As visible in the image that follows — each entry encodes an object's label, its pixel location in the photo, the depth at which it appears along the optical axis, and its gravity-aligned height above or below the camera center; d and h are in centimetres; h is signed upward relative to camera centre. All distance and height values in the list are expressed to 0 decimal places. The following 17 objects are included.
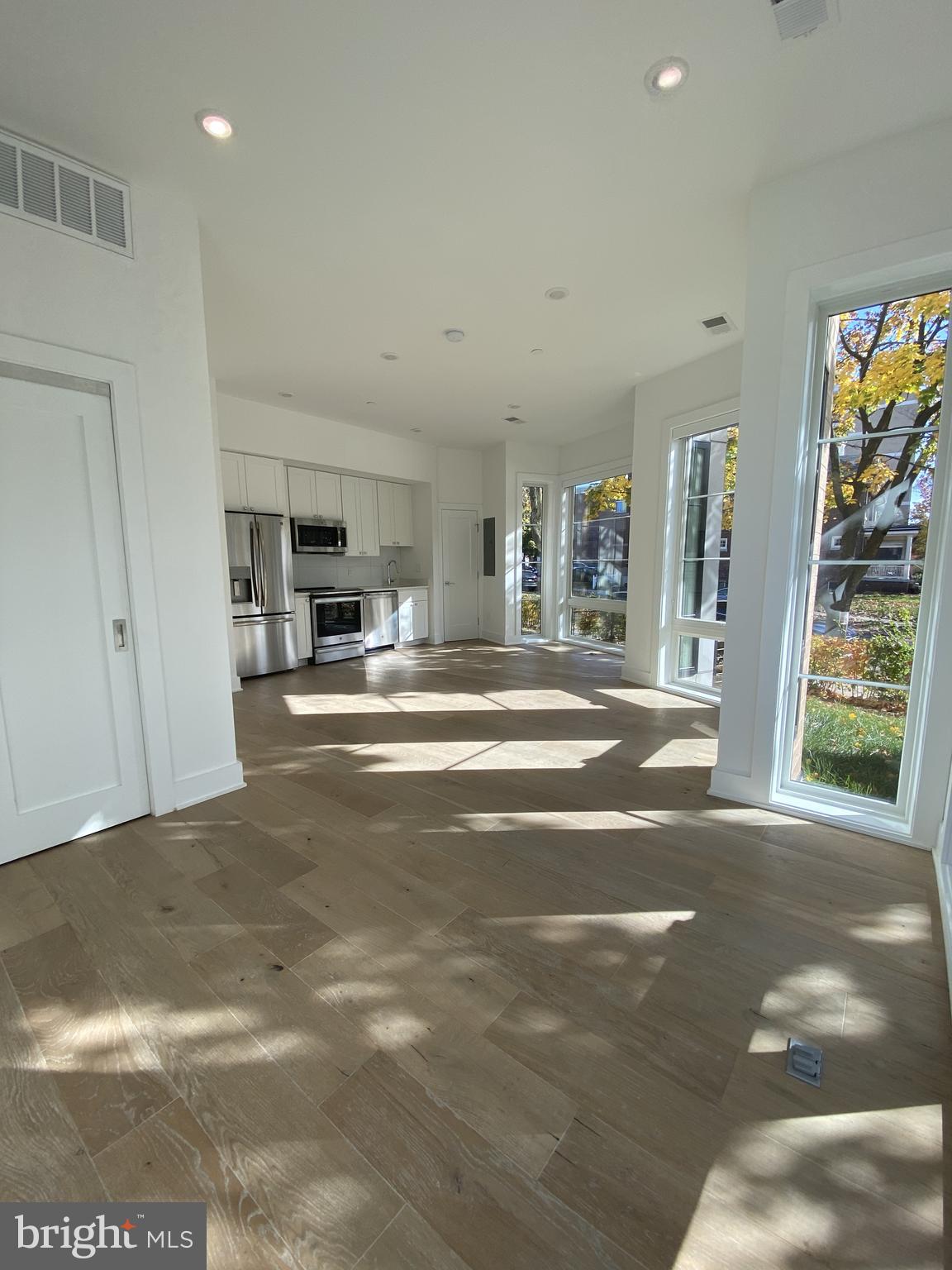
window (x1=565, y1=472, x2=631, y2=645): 670 +20
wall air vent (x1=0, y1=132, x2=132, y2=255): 203 +162
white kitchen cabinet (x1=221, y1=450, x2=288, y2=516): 525 +97
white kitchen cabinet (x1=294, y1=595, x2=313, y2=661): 608 -67
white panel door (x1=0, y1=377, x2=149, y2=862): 216 -25
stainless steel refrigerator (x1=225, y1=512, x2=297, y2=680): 522 -22
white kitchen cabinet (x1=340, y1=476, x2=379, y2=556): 668 +80
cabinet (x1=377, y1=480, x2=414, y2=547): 721 +85
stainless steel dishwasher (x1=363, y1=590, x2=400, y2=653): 692 -68
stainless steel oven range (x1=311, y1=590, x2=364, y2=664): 629 -69
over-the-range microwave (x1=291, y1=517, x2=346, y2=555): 609 +45
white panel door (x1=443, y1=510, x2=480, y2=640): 767 -8
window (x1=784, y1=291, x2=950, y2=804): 231 +10
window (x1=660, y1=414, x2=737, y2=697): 444 +17
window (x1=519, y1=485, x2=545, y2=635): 761 +42
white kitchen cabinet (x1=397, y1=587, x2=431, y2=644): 740 -63
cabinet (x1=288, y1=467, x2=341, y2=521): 605 +99
